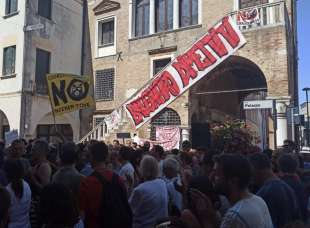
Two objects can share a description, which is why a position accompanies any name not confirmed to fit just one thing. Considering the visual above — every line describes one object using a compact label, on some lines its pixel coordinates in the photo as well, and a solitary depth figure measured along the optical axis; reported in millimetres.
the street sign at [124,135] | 15000
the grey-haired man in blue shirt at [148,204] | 4039
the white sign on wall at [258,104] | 9049
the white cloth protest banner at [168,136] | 16859
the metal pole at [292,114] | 11682
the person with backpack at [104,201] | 3439
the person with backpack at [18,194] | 3656
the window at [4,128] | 20764
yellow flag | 8914
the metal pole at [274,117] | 9133
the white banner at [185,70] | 13542
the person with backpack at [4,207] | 2157
